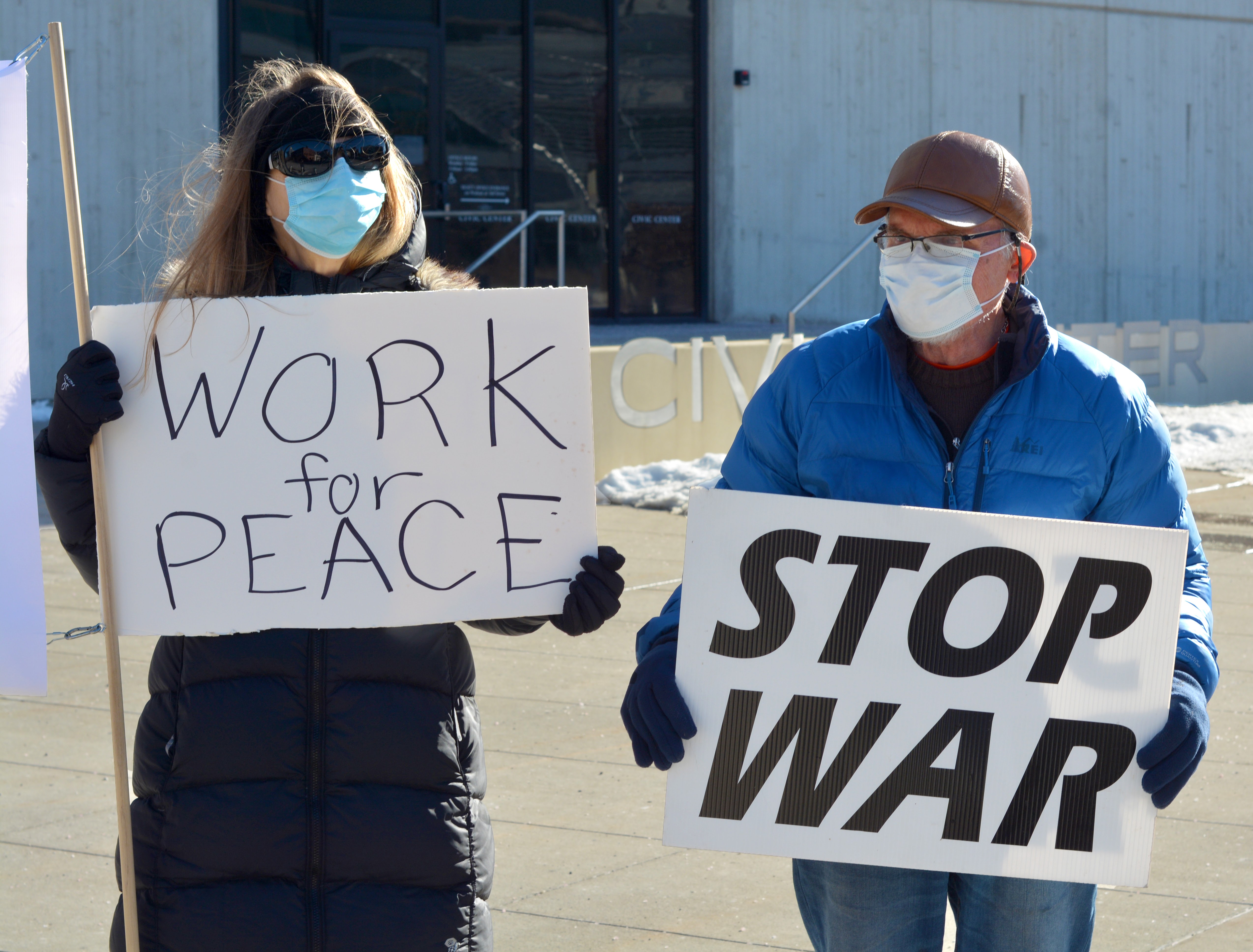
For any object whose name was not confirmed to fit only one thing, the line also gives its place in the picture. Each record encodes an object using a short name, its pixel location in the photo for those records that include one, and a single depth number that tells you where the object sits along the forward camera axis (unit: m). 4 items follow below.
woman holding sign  4.70
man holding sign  4.63
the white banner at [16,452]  4.94
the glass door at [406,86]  30.73
